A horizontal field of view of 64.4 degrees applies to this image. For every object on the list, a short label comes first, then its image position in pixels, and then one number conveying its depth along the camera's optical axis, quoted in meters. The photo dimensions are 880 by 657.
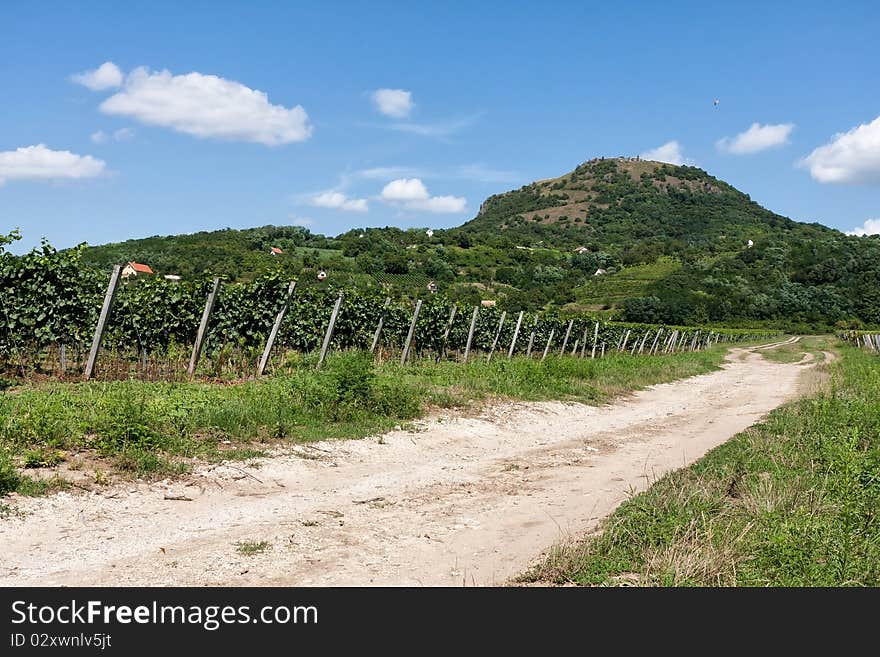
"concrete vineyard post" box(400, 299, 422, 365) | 18.23
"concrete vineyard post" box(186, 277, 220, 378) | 12.84
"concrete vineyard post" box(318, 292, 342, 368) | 14.75
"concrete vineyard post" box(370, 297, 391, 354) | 17.84
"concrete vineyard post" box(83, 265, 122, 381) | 11.49
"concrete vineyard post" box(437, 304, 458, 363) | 21.34
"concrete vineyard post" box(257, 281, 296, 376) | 13.64
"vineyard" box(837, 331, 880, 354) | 45.16
